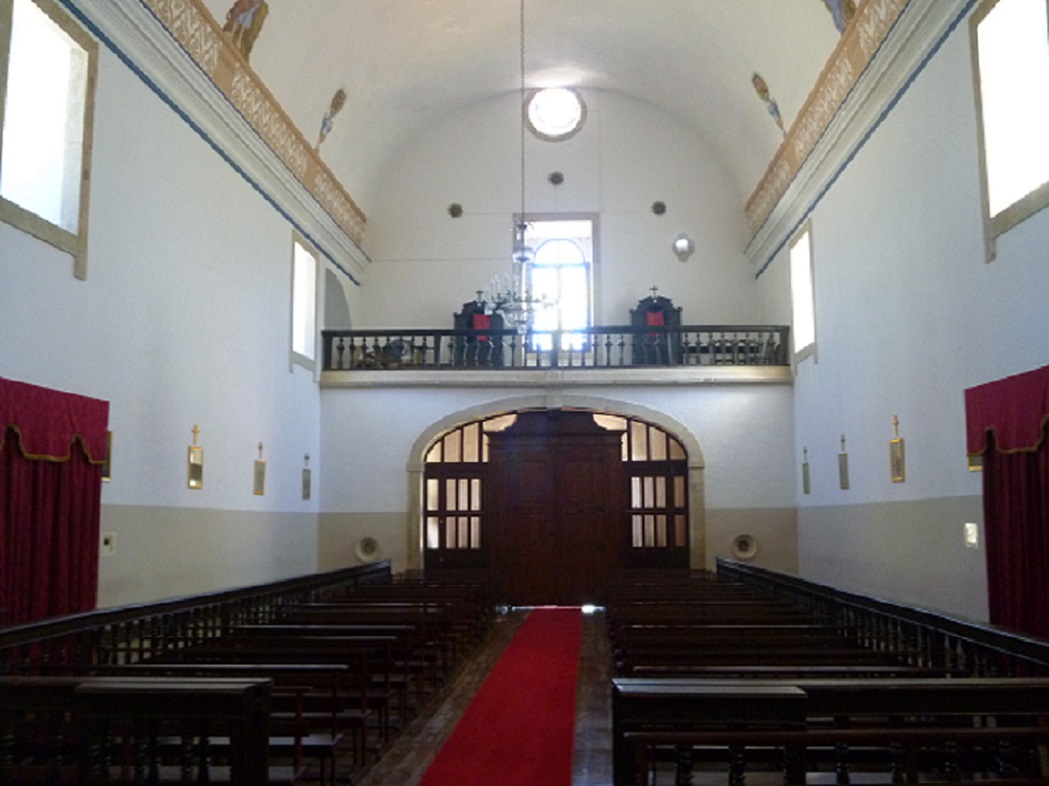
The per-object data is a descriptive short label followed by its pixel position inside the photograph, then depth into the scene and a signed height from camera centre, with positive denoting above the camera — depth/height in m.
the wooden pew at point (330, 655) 6.63 -0.85
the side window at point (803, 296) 16.27 +3.73
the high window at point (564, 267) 21.05 +5.30
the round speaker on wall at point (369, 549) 17.92 -0.40
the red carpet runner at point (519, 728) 6.30 -1.50
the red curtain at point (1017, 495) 8.12 +0.25
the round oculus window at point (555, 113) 21.38 +8.52
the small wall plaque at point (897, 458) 11.88 +0.78
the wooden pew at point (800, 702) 3.81 -0.66
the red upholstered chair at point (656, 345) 17.96 +3.20
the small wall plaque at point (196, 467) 12.16 +0.70
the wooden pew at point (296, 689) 5.35 -0.96
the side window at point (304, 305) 16.60 +3.66
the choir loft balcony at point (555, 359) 17.91 +2.93
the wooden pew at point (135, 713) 3.94 -0.72
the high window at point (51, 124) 9.20 +3.68
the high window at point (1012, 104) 8.62 +3.67
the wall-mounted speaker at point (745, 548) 17.78 -0.38
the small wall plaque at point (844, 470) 14.38 +0.77
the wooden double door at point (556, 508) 18.55 +0.32
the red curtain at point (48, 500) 8.07 +0.22
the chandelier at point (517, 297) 15.35 +3.84
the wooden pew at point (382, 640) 7.38 -0.83
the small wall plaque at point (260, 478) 14.52 +0.67
